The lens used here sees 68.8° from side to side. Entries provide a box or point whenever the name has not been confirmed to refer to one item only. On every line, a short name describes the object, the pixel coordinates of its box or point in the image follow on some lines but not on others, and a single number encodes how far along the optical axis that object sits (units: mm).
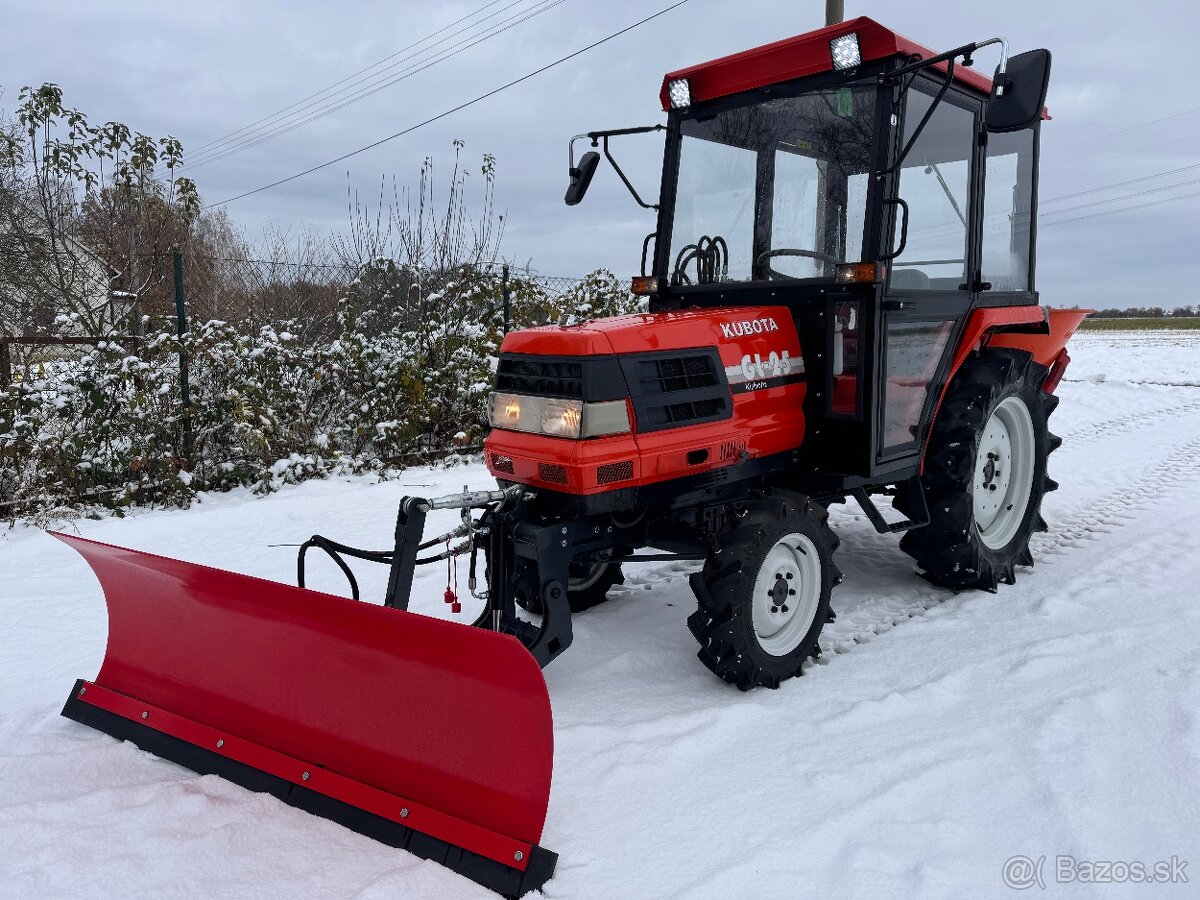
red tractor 2508
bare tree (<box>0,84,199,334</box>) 8570
